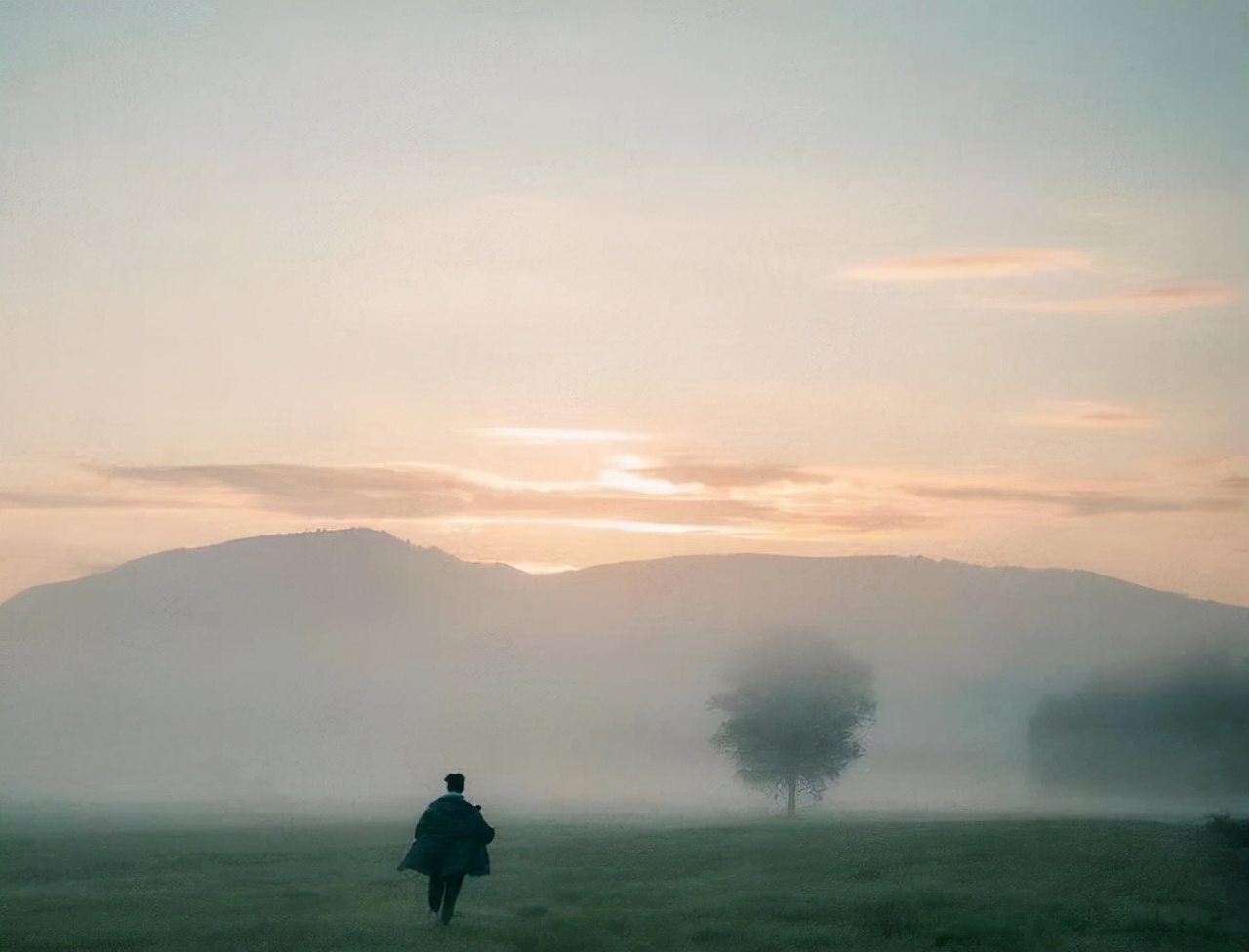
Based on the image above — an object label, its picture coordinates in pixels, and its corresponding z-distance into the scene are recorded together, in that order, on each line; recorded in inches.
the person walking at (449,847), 1392.7
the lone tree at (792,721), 4955.7
